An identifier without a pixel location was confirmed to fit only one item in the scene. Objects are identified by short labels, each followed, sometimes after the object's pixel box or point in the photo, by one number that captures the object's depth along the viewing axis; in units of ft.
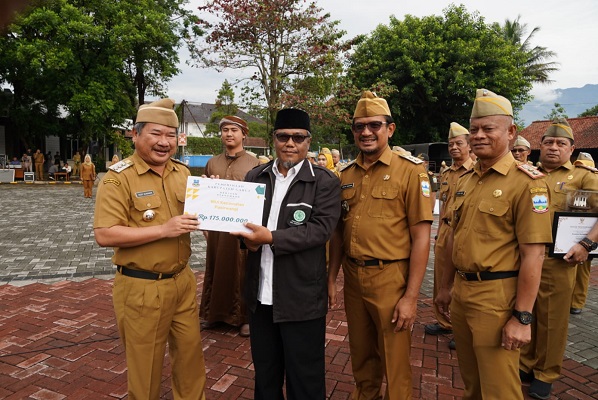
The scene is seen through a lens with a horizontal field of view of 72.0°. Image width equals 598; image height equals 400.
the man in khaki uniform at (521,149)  18.97
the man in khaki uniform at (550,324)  10.98
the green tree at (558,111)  119.09
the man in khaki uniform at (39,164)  82.02
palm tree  108.68
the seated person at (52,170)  83.41
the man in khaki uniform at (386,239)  9.00
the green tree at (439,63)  78.12
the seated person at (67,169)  82.07
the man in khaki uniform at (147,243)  8.25
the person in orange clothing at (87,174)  54.90
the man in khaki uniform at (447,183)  14.71
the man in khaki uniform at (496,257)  7.76
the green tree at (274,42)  44.47
